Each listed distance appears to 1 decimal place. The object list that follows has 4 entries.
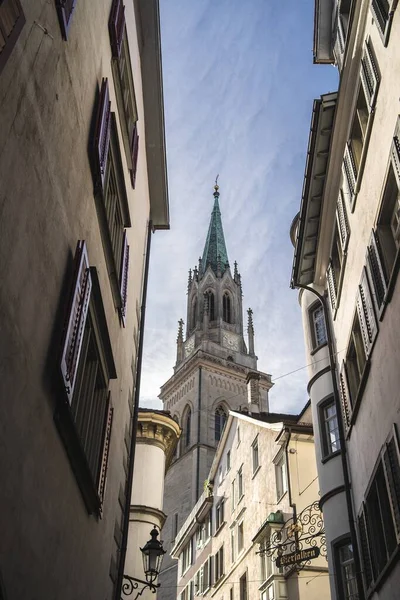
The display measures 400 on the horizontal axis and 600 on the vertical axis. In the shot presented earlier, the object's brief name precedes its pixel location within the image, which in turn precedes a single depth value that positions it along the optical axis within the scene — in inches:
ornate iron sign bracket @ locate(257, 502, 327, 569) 778.8
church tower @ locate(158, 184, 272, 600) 2425.0
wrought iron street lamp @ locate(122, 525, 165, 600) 479.8
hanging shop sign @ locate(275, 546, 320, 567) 564.1
